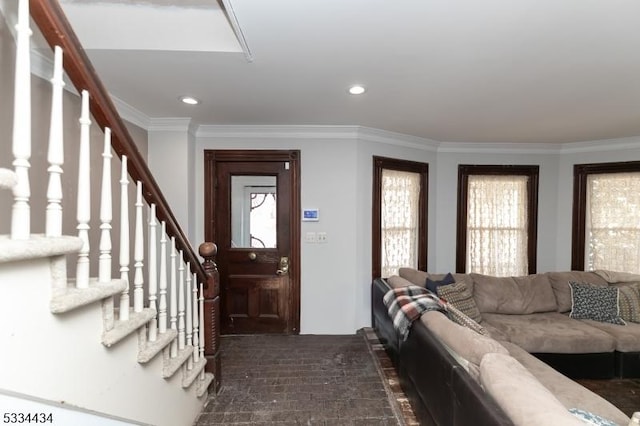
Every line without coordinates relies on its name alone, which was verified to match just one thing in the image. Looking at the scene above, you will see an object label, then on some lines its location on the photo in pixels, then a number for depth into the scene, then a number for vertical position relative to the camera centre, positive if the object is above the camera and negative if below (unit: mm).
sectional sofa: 1157 -922
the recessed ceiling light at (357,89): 2285 +949
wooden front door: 3336 -321
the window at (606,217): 3688 -50
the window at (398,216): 3518 -57
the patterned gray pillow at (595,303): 2930 -907
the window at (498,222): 4059 -135
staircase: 792 -296
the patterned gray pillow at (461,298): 2893 -849
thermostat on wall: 3340 -50
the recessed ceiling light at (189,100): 2523 +941
